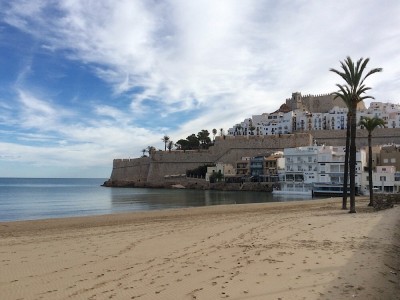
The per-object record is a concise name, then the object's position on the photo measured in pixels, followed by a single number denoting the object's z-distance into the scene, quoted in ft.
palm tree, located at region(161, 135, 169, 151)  441.68
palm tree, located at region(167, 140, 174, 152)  442.91
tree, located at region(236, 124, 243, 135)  449.39
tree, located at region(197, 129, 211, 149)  402.44
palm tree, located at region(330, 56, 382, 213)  72.43
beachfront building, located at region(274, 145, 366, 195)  212.43
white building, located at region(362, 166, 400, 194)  196.65
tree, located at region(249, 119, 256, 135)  410.31
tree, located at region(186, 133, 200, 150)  404.77
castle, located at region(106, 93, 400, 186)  318.08
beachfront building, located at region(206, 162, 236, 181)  315.15
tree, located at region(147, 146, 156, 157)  379.49
